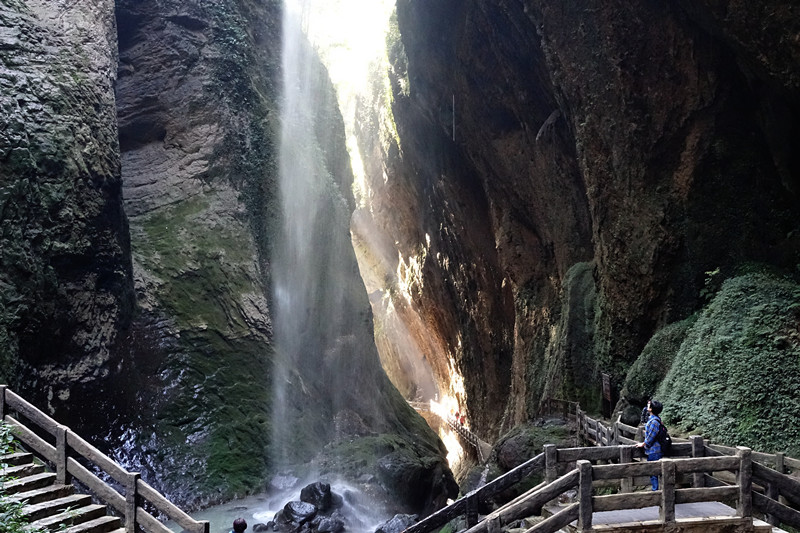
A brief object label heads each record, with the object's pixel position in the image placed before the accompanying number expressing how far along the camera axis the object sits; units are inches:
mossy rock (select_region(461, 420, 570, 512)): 617.9
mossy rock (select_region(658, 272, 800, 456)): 418.9
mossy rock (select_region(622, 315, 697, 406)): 574.6
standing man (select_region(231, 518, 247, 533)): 286.7
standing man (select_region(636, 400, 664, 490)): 314.7
